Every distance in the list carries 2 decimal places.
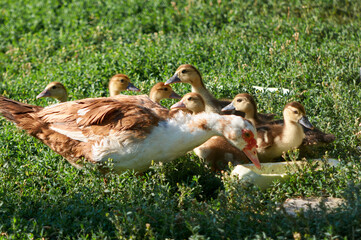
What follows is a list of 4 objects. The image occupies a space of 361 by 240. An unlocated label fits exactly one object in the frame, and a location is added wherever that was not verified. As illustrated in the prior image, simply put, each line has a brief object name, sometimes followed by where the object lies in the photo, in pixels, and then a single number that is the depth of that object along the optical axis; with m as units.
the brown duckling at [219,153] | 12.27
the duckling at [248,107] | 13.23
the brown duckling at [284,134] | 12.42
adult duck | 11.39
